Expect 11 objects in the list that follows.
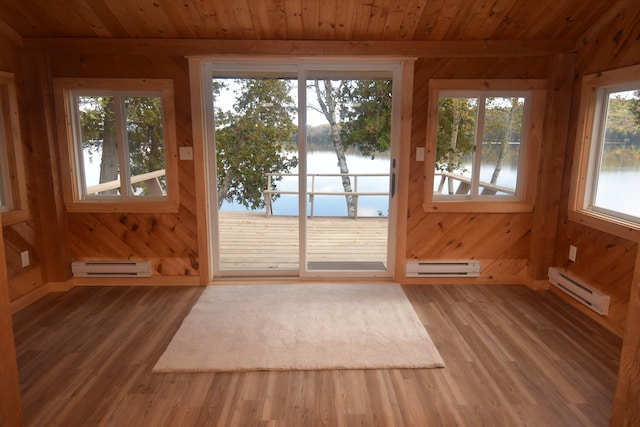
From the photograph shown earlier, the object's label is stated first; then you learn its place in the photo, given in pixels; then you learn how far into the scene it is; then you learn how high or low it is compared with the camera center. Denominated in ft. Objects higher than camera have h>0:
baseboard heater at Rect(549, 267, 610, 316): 10.33 -3.82
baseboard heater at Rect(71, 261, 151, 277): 12.87 -3.86
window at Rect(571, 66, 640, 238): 9.98 +0.00
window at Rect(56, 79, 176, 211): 12.31 +0.05
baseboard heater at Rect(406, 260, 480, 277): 13.15 -3.83
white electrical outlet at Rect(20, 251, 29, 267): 11.60 -3.23
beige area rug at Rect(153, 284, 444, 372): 8.56 -4.47
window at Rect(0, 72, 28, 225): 11.04 -0.42
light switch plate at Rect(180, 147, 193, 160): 12.39 -0.15
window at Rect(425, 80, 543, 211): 12.41 +0.24
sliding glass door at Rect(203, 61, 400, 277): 12.62 +0.35
